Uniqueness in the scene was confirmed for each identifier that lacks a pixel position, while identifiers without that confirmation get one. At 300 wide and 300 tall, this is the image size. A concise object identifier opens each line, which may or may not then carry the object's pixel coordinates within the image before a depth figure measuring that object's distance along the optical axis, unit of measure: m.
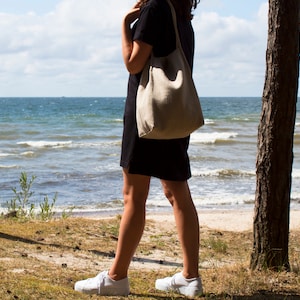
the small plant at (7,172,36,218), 12.50
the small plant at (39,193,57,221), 12.21
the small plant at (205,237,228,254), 9.29
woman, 5.44
